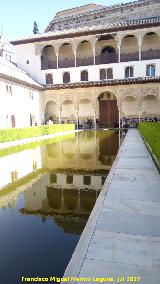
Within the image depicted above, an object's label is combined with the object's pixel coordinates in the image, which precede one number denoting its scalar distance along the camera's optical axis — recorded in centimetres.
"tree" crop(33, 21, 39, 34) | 4370
